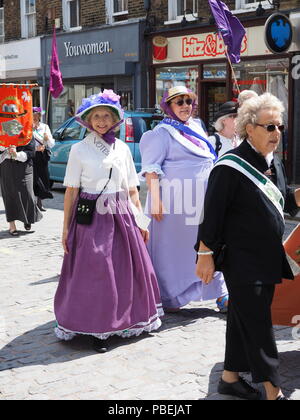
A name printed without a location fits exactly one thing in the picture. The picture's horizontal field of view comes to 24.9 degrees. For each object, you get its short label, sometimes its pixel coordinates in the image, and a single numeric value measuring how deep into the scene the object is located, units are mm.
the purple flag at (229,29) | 6469
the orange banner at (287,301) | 4449
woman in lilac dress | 5629
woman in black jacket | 3703
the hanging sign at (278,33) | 13680
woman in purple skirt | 4934
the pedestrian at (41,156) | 10320
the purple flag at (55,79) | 10297
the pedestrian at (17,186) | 9648
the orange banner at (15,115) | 9547
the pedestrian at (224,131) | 5660
